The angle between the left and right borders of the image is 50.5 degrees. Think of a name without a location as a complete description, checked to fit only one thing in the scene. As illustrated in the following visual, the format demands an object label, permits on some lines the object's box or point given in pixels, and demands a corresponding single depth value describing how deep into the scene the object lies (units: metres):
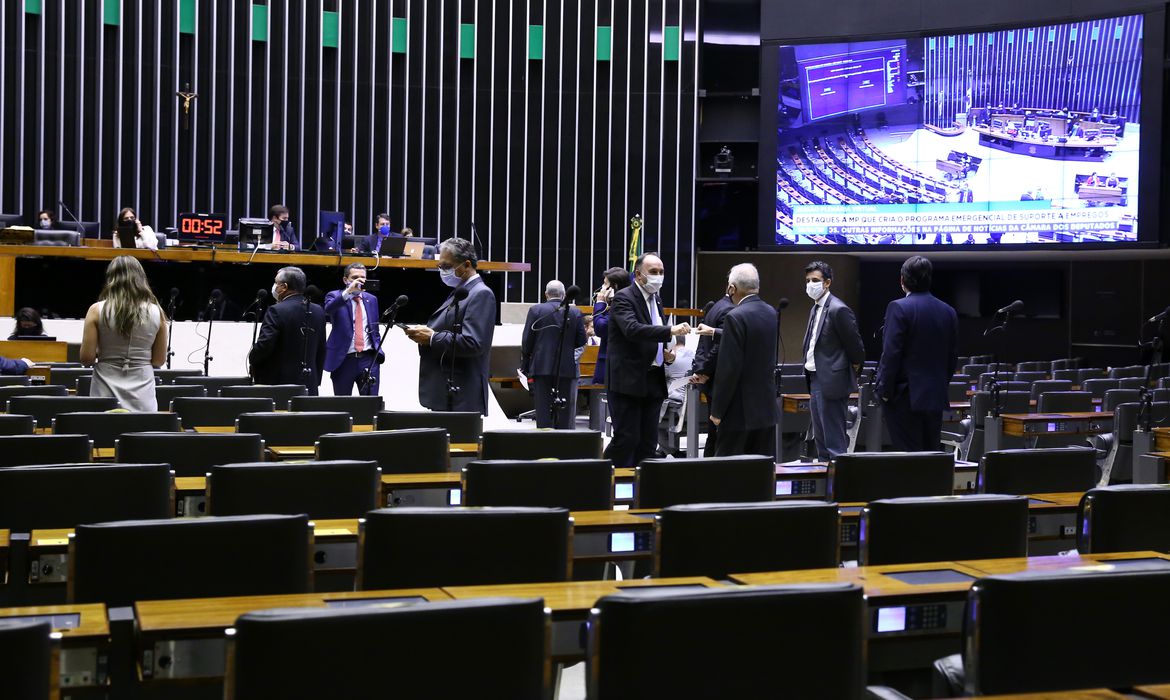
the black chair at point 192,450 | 4.05
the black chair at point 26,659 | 1.72
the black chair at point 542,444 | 4.43
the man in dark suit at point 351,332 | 8.41
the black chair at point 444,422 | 5.11
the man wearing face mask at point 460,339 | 6.17
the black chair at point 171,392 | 6.46
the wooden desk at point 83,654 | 2.00
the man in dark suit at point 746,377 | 5.85
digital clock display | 12.24
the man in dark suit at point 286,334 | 7.06
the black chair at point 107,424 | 4.74
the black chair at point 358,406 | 5.92
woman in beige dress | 5.39
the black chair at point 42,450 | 3.97
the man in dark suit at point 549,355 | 8.94
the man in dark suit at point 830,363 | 7.20
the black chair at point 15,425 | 4.54
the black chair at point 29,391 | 6.05
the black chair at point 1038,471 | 4.14
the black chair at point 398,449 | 4.14
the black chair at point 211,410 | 5.55
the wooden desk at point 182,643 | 2.04
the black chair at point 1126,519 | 3.19
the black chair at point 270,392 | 6.41
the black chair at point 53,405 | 5.38
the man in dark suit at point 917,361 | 6.53
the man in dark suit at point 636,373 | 6.14
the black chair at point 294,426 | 4.88
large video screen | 15.34
